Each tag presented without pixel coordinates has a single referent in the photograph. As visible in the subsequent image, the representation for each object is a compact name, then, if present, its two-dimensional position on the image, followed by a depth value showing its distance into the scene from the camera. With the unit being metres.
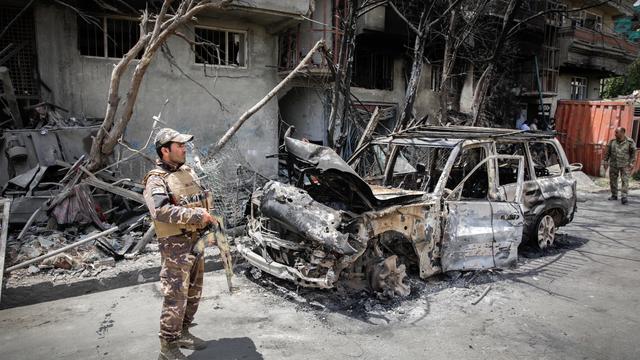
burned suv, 4.69
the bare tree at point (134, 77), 6.71
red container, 16.50
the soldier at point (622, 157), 11.11
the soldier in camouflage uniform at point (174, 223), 3.52
